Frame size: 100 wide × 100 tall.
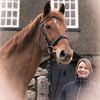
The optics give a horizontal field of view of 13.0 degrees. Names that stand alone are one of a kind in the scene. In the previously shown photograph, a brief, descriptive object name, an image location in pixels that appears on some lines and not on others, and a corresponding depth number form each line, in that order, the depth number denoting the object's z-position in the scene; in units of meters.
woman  5.58
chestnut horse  5.12
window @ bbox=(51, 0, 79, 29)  17.55
